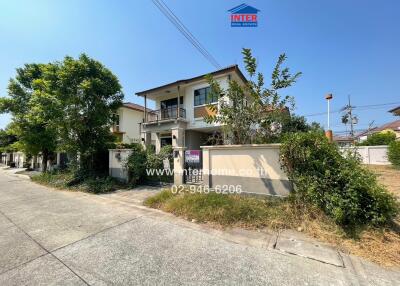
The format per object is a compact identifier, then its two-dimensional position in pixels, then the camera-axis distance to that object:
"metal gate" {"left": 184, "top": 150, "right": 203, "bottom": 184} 7.28
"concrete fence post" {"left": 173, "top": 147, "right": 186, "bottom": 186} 7.47
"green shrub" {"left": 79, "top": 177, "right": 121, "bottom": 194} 8.01
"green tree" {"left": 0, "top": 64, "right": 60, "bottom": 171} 9.95
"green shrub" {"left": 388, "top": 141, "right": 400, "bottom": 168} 12.00
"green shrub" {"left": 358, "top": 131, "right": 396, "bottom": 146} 18.41
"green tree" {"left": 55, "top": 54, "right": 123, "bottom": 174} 8.67
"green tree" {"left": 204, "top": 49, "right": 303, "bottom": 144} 6.02
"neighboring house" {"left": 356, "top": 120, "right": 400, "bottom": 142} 25.56
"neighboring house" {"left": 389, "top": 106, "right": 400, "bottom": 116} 14.27
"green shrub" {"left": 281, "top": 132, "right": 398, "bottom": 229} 3.56
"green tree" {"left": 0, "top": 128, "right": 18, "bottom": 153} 24.08
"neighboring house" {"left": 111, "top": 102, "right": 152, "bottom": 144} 17.59
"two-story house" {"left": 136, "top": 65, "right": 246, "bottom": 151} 11.73
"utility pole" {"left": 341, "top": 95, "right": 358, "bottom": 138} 30.15
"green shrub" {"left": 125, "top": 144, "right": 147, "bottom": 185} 8.37
